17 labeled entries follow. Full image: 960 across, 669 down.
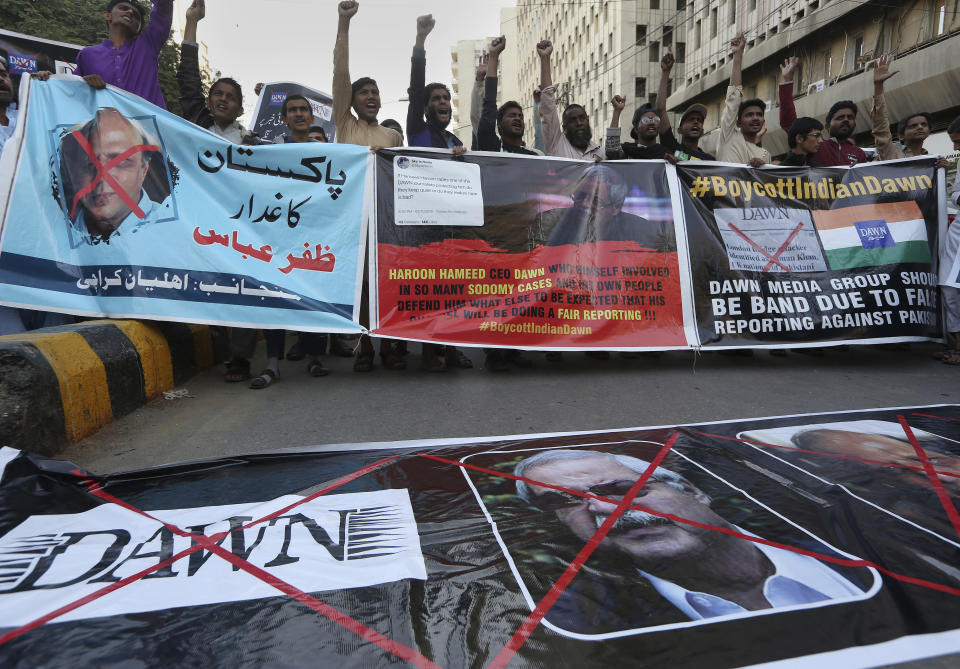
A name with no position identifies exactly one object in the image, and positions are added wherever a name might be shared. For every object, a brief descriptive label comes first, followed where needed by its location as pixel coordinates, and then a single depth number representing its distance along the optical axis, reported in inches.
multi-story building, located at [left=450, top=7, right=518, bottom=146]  3068.4
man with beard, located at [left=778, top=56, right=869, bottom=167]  208.7
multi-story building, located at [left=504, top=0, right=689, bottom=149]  1369.3
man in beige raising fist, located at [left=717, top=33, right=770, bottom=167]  207.6
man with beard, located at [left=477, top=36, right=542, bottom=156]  187.6
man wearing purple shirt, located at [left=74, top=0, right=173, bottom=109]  168.6
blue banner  146.3
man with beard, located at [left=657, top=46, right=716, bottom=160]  216.4
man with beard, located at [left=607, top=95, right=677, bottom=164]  207.6
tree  418.3
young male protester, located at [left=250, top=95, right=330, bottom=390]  162.9
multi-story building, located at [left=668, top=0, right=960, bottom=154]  604.1
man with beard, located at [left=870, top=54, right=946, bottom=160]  211.0
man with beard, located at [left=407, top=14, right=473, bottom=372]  182.4
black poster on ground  48.8
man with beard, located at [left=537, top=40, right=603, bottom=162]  203.8
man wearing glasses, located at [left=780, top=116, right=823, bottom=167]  207.3
